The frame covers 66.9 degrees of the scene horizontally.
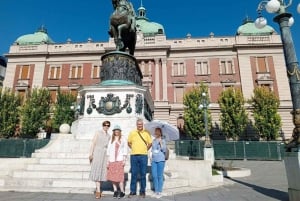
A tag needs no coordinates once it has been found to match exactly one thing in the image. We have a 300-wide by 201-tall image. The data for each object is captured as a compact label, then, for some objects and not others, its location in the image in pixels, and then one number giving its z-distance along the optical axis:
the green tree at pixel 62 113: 30.64
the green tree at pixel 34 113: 29.78
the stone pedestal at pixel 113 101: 9.00
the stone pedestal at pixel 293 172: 4.52
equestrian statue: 10.40
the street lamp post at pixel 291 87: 4.61
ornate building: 34.09
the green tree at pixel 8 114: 29.34
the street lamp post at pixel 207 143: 16.63
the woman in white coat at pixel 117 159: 5.08
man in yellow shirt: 5.17
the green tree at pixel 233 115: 28.69
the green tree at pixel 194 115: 29.16
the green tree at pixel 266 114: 28.34
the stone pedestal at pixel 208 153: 16.17
